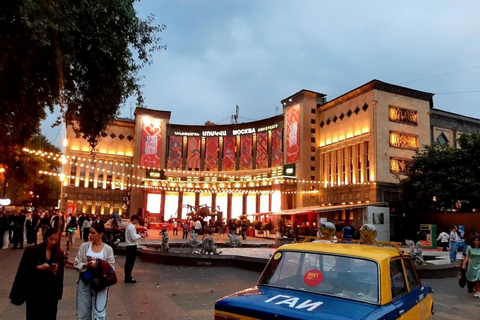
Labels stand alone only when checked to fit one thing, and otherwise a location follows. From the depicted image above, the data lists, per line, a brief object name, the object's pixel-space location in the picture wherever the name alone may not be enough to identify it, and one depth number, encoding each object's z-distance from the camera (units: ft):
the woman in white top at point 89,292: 16.19
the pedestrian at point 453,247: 57.16
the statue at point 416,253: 45.75
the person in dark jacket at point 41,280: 14.97
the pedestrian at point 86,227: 69.95
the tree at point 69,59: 33.47
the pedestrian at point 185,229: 96.17
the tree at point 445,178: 97.63
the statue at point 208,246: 50.03
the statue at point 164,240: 50.29
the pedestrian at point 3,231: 56.73
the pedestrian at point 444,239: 80.52
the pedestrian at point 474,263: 32.42
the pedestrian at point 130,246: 33.76
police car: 12.28
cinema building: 118.21
